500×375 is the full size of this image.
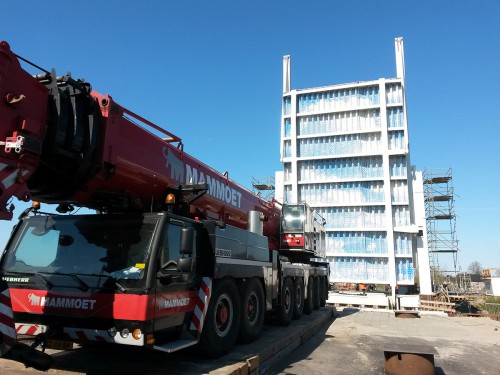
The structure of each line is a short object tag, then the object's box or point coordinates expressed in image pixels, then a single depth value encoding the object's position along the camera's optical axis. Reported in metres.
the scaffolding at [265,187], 34.28
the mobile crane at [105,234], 4.00
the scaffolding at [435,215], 31.59
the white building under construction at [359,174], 24.22
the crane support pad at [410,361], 6.08
